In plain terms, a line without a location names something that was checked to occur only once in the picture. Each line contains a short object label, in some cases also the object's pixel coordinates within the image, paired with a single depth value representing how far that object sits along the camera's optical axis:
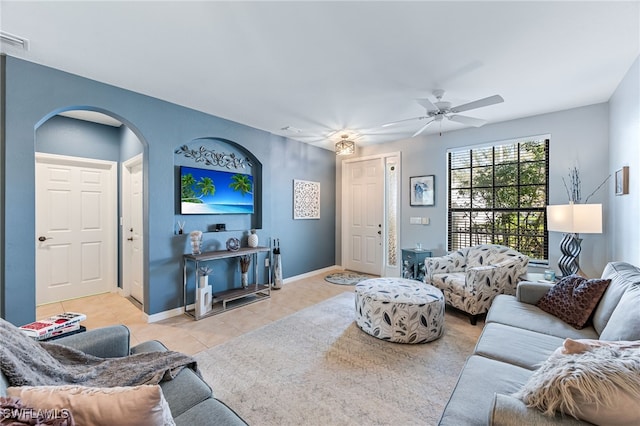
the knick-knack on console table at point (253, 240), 4.12
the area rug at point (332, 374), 1.73
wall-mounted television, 3.54
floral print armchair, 3.01
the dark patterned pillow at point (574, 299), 1.97
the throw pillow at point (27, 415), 0.67
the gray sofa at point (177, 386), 1.11
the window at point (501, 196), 3.85
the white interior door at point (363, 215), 5.37
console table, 3.41
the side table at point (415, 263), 4.42
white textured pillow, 0.86
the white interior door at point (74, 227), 3.70
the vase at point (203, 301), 3.29
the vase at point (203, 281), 3.38
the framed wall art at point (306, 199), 5.11
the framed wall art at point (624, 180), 2.54
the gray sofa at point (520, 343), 1.02
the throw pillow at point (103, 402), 0.79
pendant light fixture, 3.95
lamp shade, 2.72
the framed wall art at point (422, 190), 4.66
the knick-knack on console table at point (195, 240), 3.46
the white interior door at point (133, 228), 3.75
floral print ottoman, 2.57
